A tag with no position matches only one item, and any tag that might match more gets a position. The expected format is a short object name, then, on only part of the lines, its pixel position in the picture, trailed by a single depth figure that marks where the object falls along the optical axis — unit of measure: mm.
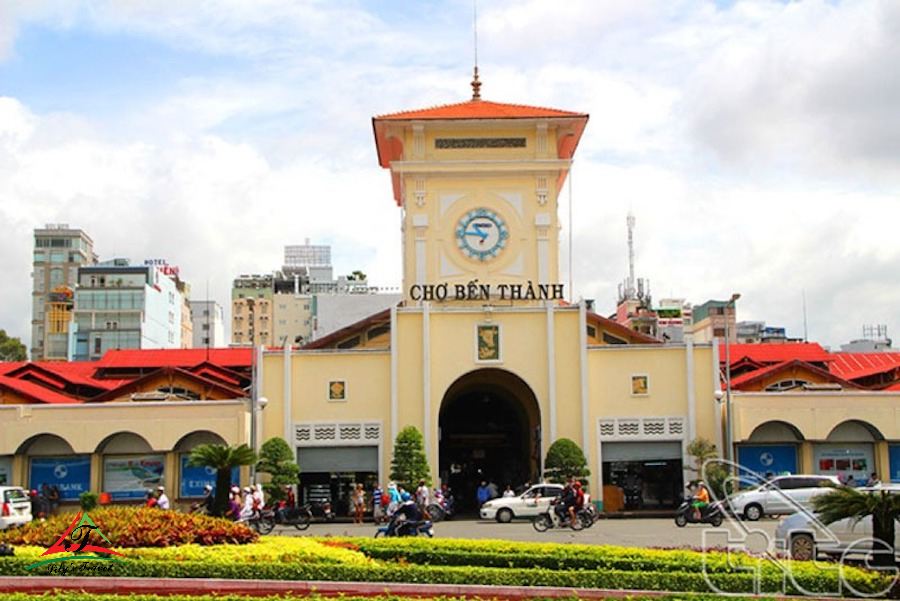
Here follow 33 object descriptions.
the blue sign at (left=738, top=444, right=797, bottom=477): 44625
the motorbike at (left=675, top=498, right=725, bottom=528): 34844
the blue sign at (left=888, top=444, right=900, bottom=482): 44219
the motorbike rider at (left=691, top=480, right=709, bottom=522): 35344
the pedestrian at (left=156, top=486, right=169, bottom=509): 35938
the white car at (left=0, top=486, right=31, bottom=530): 33562
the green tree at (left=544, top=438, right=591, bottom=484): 42000
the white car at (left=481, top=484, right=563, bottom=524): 39688
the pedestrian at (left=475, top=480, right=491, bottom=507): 44719
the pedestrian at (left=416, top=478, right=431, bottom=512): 29597
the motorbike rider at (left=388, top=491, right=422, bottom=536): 27323
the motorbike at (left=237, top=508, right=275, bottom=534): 34375
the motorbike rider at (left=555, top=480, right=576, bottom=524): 35062
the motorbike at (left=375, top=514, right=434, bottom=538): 27312
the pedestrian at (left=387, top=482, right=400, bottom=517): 33622
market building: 43844
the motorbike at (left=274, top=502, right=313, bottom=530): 37969
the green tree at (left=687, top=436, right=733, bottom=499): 41688
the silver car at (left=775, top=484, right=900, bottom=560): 22938
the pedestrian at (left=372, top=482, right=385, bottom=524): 39469
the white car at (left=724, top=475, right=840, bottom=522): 37062
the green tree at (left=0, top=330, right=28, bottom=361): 104875
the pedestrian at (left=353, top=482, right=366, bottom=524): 40906
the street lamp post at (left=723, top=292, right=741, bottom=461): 42281
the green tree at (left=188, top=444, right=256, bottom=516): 29406
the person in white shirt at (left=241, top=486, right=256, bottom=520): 33875
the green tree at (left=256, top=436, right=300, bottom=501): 41531
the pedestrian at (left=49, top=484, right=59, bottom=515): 43469
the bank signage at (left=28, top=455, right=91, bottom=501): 44062
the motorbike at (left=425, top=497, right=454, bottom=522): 39325
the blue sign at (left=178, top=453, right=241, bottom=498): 43906
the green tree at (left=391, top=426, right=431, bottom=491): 41812
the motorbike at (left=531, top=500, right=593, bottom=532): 34531
